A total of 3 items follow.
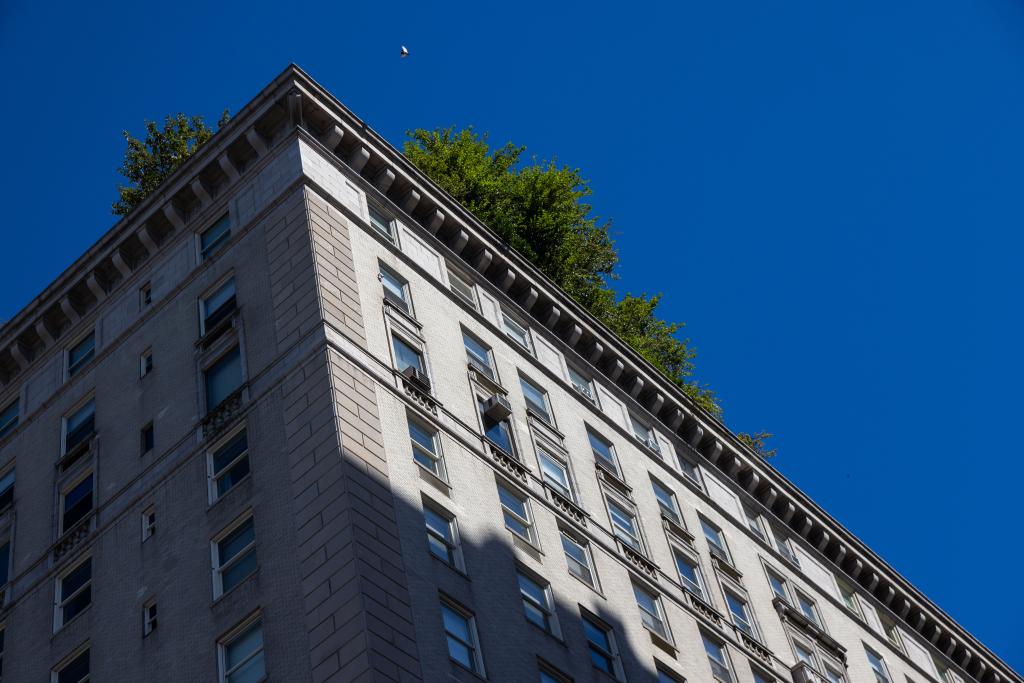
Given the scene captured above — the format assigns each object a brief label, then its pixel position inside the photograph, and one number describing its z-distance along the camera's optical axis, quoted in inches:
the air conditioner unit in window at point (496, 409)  1808.6
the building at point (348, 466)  1478.8
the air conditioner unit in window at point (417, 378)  1696.6
